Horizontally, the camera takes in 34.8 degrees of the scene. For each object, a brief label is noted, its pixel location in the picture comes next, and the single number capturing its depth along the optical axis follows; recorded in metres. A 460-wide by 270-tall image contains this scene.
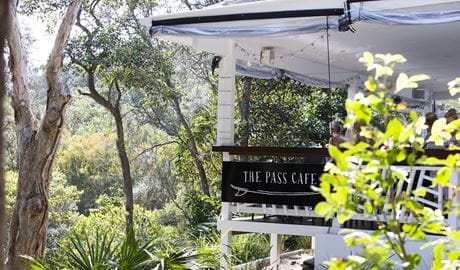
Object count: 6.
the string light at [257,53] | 9.83
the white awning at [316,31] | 7.42
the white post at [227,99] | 8.81
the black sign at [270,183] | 7.96
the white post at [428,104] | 16.52
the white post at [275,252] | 10.08
